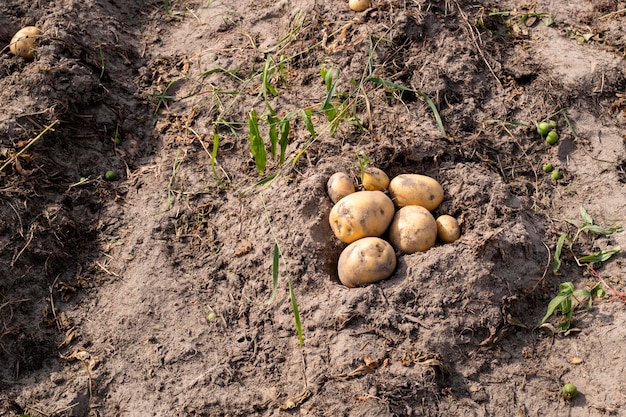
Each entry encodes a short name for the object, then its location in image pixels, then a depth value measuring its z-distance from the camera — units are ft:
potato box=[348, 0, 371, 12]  12.88
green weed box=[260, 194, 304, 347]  8.55
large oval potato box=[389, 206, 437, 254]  9.68
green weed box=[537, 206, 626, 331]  9.37
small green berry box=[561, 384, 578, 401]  8.74
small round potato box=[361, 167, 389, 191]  10.28
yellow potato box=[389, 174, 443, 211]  10.11
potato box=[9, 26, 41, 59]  12.98
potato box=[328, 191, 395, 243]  9.63
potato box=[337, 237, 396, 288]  9.42
